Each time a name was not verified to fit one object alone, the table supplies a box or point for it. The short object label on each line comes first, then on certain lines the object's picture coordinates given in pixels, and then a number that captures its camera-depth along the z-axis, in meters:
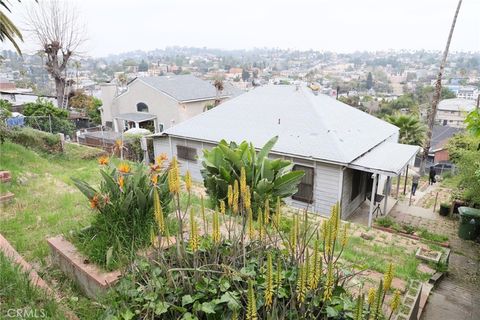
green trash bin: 8.23
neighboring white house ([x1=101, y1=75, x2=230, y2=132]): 24.59
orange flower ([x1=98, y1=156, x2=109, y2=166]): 3.16
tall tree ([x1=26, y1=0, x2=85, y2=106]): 23.34
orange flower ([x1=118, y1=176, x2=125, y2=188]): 2.85
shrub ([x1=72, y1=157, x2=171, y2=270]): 2.79
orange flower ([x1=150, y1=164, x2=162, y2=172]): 3.14
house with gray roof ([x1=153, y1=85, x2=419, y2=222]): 9.93
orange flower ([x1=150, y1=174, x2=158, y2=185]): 2.77
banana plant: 5.19
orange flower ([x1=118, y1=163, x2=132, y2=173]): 3.06
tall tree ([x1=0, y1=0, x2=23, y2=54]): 5.28
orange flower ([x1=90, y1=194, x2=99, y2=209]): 2.82
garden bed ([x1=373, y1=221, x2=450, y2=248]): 7.60
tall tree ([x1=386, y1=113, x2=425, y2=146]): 21.66
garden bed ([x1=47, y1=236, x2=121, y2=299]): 2.51
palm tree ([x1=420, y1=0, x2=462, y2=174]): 19.28
